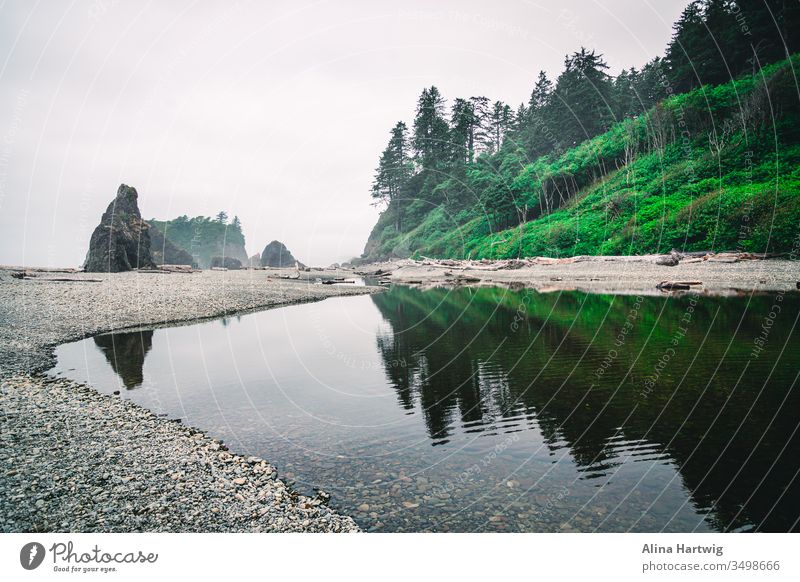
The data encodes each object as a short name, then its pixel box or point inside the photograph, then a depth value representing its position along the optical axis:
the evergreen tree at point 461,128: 105.75
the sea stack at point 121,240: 58.94
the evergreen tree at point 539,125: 100.62
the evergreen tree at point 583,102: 89.12
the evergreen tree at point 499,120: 118.75
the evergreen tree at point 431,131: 111.06
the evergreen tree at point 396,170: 123.38
